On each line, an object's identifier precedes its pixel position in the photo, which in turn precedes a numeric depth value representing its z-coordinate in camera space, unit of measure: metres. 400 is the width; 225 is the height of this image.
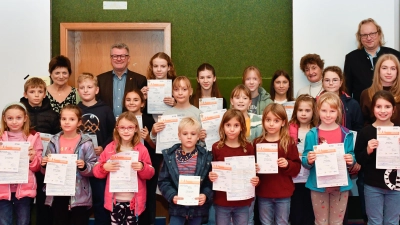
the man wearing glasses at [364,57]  5.67
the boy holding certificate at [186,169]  3.91
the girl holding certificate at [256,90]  4.96
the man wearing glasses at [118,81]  5.19
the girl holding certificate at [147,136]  4.70
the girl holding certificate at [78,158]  4.22
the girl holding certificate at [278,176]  4.03
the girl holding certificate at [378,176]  3.98
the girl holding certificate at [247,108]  4.46
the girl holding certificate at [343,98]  4.72
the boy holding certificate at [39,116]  4.53
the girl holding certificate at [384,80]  4.62
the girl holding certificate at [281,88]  5.12
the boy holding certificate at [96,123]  4.41
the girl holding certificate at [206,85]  5.01
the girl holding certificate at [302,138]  4.47
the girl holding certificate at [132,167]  4.06
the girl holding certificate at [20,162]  4.17
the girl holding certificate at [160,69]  5.11
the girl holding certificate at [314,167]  4.13
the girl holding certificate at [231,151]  3.97
